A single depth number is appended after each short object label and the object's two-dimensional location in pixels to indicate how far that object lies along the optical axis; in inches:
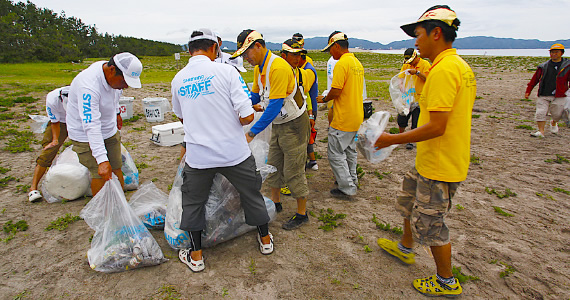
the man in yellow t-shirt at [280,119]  116.4
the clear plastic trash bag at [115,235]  105.5
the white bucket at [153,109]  319.9
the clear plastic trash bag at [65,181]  152.7
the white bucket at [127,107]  322.3
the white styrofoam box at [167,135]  248.4
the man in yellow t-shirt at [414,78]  163.3
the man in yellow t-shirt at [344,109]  148.9
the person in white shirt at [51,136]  152.0
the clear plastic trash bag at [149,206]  130.2
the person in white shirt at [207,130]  95.5
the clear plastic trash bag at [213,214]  115.4
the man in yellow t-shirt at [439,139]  78.7
